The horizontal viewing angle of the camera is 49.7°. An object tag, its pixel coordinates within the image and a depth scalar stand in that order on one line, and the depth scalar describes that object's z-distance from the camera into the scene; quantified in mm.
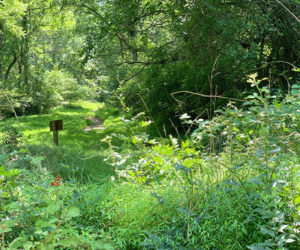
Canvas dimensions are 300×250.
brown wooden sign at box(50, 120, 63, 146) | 7890
